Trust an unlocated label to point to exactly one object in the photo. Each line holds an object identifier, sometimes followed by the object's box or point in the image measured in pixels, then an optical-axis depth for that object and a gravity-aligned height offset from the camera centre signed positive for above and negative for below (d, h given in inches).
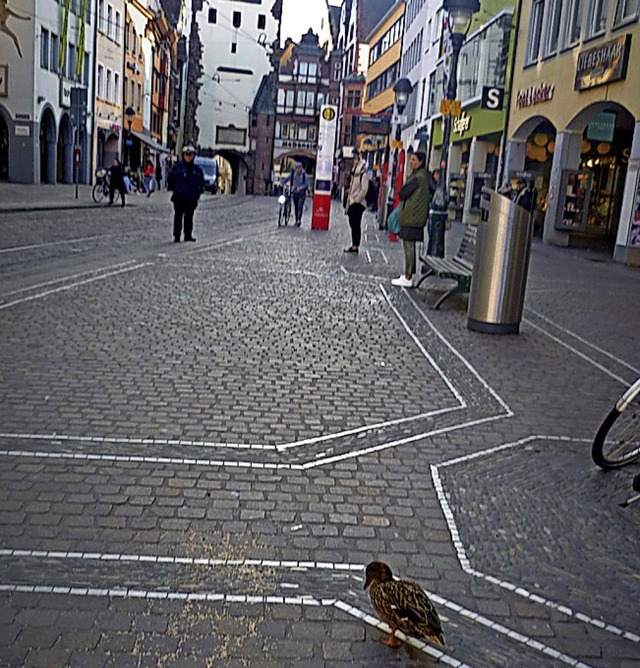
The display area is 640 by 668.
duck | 116.3 -61.1
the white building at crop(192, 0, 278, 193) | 3548.2 +271.0
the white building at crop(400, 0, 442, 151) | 1835.6 +209.0
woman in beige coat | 678.5 -36.7
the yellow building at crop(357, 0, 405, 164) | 2503.7 +263.0
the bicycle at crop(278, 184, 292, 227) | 1049.9 -78.5
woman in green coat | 482.0 -30.5
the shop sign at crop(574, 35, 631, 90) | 808.9 +95.1
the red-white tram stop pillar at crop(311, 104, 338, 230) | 1011.3 -21.3
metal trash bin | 364.8 -45.4
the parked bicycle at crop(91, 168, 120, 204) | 1324.4 -89.2
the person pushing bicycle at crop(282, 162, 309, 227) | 1049.0 -55.8
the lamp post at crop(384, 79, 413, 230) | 1058.7 +48.6
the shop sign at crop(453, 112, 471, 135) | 1398.9 +46.2
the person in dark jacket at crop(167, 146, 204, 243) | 662.5 -37.1
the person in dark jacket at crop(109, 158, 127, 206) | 1210.6 -70.3
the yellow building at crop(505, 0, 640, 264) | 805.9 +50.8
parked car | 2690.0 -116.0
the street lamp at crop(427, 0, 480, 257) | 605.9 +45.3
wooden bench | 431.4 -58.3
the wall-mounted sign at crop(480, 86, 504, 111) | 1147.3 +73.7
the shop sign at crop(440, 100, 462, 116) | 658.2 +33.1
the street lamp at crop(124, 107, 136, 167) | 2211.5 +19.4
